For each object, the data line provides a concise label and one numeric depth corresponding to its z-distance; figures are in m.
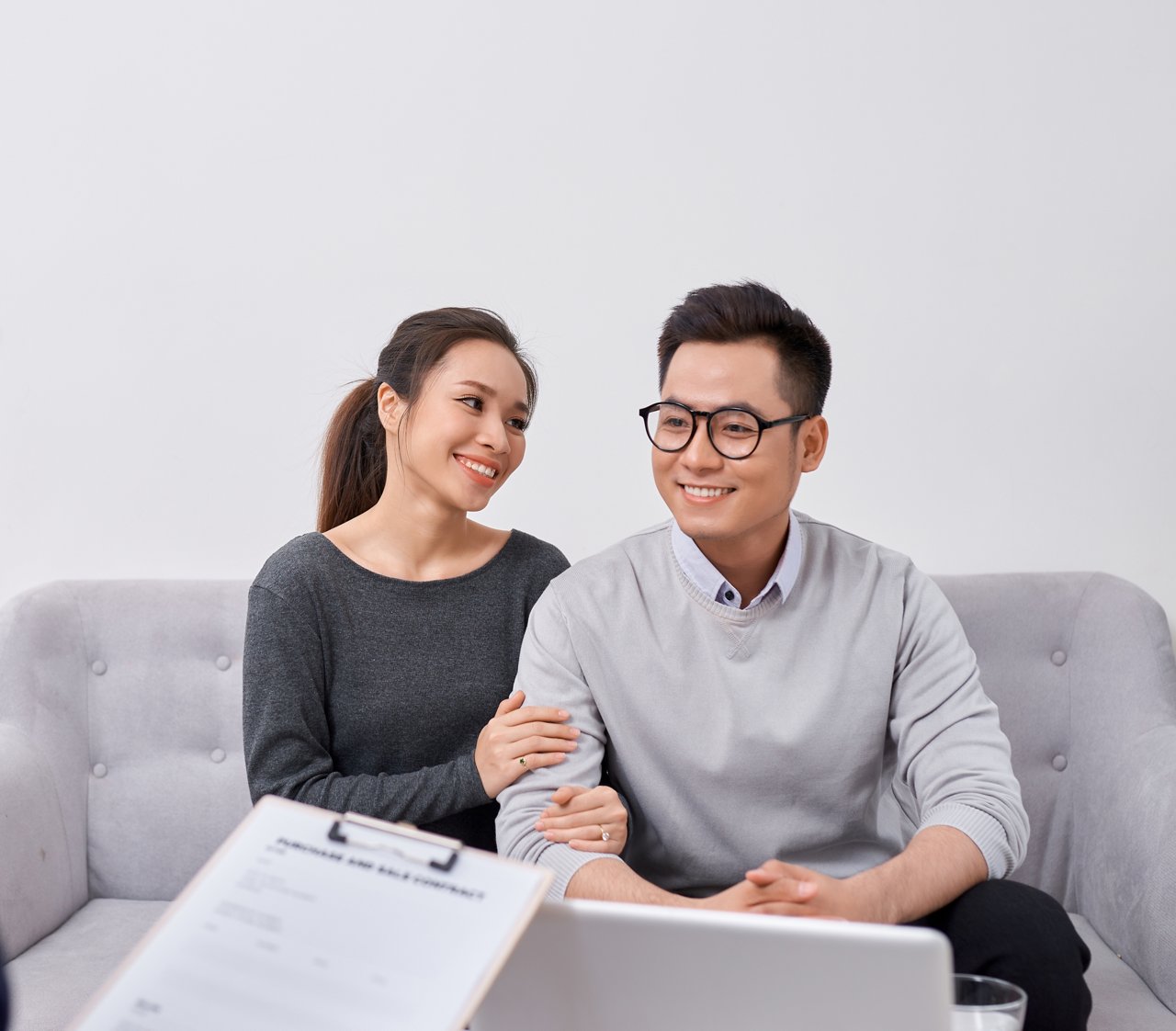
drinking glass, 0.93
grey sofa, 1.94
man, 1.58
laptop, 0.81
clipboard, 0.78
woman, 1.67
